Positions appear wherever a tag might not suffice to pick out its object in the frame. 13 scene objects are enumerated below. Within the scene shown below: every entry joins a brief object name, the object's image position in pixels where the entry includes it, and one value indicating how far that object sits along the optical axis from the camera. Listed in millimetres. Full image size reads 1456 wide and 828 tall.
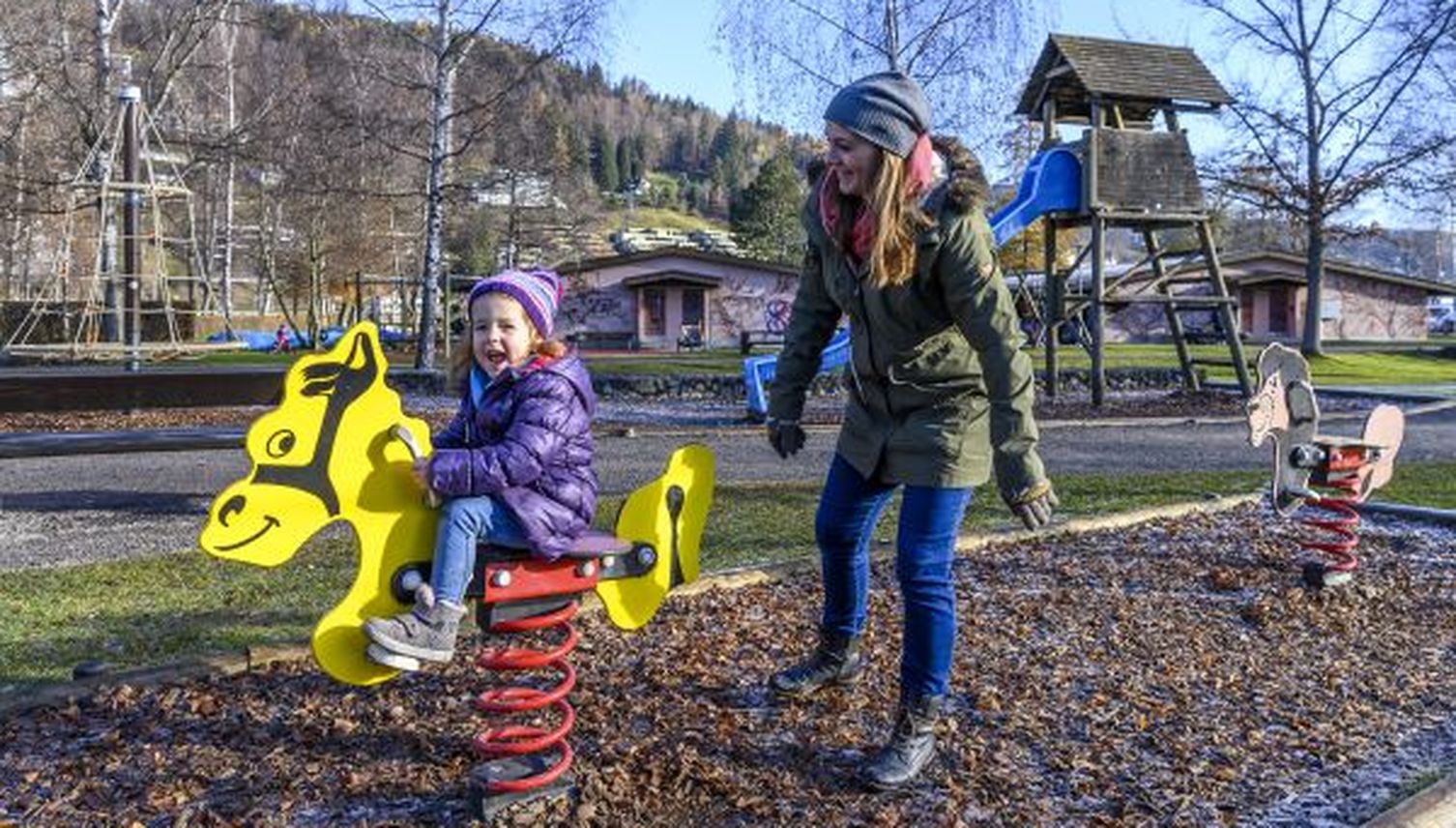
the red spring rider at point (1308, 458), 5664
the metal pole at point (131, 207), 17438
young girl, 3062
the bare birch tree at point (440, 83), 19609
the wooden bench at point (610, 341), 45406
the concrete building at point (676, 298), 45500
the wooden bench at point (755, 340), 33812
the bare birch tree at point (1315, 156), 32094
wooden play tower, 17375
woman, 3303
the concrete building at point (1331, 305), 49344
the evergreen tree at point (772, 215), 66312
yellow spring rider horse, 3016
